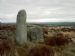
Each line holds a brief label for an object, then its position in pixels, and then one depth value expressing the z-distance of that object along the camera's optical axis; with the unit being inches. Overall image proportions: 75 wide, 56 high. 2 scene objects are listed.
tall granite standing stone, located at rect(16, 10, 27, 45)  217.9
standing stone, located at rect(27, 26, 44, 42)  261.2
